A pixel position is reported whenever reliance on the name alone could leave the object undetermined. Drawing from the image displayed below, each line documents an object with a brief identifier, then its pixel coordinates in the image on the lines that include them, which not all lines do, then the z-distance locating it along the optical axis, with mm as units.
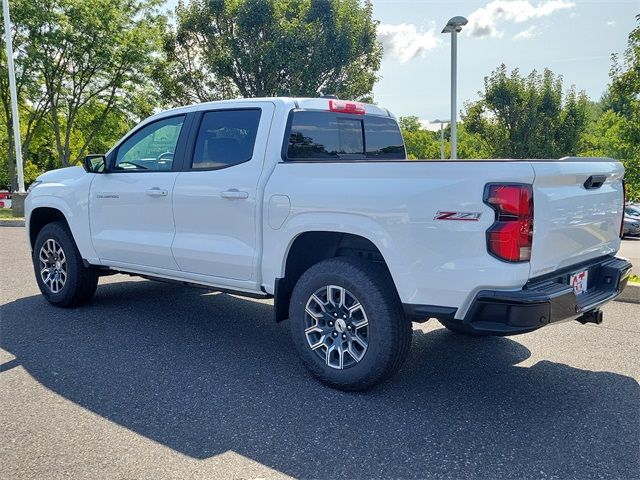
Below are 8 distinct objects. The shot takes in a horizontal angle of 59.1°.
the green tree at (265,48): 20891
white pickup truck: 3078
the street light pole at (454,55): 12266
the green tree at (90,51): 20391
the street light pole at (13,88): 17312
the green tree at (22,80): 19844
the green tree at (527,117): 24516
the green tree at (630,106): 8594
